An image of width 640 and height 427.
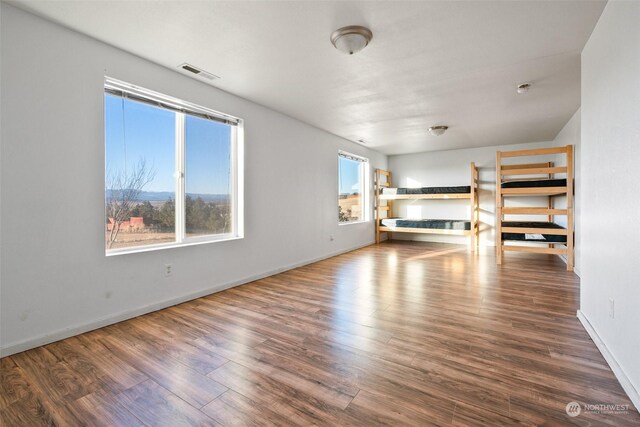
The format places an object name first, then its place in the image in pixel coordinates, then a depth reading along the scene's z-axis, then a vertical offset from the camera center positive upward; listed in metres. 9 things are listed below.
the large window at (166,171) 2.40 +0.36
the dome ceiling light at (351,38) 2.03 +1.20
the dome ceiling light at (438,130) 4.61 +1.26
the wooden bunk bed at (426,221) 5.75 +0.01
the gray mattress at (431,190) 5.89 +0.42
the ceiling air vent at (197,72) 2.60 +1.25
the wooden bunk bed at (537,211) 3.92 -0.01
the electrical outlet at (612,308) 1.65 -0.55
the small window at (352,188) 5.64 +0.45
